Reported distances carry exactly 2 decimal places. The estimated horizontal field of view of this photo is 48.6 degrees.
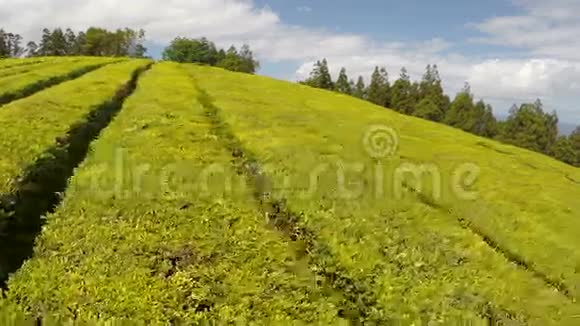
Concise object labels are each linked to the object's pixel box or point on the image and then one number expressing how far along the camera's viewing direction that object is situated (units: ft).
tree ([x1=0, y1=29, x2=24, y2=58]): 638.37
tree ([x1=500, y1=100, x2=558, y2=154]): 547.49
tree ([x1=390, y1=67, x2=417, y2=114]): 595.43
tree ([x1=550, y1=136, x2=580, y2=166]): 547.49
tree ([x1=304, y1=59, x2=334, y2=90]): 585.63
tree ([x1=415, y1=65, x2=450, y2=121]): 570.33
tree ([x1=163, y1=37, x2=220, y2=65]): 625.41
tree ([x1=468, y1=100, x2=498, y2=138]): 580.13
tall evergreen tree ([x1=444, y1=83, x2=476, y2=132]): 559.38
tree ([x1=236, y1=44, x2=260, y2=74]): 590.84
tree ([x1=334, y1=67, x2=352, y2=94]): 613.93
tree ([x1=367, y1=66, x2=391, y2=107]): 618.85
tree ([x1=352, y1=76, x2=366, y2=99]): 642.22
